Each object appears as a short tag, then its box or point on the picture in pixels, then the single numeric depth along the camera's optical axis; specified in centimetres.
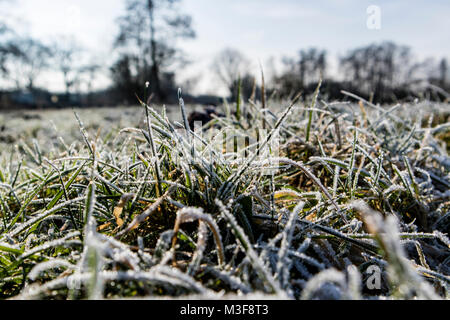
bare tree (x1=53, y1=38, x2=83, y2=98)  2697
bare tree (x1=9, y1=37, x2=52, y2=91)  2553
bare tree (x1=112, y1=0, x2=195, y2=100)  1836
